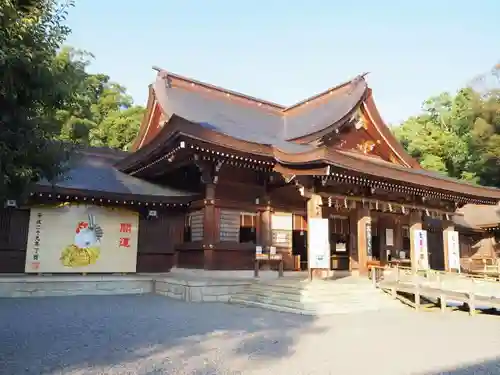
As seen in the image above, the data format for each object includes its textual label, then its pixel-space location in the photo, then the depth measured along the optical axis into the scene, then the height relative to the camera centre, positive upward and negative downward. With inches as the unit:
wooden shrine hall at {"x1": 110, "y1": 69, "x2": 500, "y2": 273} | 458.0 +85.8
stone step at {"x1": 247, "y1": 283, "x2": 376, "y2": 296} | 387.2 -38.1
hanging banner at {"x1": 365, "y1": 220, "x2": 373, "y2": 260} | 502.3 +14.2
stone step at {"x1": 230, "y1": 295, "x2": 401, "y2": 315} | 361.1 -51.1
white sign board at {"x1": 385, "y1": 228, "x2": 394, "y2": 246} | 650.8 +22.3
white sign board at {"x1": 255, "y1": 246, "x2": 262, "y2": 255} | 481.5 -1.3
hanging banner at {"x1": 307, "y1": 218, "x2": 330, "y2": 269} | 429.4 +5.2
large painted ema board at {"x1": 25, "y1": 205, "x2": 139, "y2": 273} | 474.9 +7.2
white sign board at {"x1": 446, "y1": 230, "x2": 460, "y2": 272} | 562.3 +1.9
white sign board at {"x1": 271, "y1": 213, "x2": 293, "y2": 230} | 534.0 +35.9
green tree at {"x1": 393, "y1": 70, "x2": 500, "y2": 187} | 1012.5 +313.3
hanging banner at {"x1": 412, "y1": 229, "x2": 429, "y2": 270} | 520.1 +5.8
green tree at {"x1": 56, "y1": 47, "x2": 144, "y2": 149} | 1028.1 +353.1
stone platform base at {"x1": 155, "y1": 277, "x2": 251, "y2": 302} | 419.8 -42.2
